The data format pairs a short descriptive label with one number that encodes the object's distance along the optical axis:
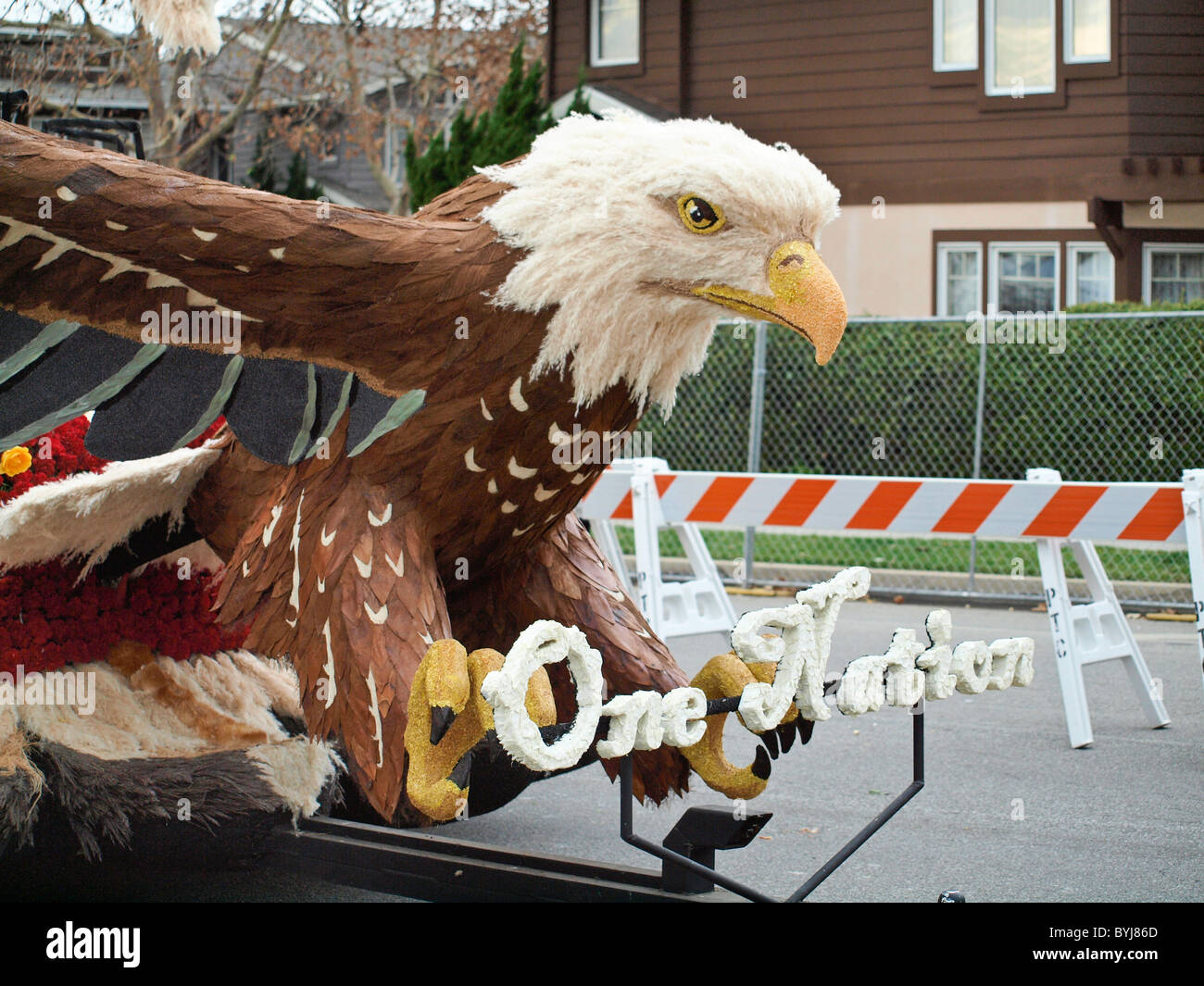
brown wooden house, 13.04
